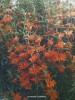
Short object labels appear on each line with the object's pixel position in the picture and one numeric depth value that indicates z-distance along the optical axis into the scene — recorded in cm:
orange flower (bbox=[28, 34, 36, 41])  113
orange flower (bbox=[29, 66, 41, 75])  107
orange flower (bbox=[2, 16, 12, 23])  124
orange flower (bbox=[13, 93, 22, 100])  115
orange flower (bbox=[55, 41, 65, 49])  111
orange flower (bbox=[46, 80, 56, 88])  106
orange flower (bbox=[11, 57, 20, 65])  112
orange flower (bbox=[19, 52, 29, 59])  110
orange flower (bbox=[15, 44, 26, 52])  113
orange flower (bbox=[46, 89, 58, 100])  106
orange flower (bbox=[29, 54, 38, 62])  108
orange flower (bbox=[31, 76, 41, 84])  108
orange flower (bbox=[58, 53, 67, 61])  110
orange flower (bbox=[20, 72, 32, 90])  110
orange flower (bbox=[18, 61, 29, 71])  110
